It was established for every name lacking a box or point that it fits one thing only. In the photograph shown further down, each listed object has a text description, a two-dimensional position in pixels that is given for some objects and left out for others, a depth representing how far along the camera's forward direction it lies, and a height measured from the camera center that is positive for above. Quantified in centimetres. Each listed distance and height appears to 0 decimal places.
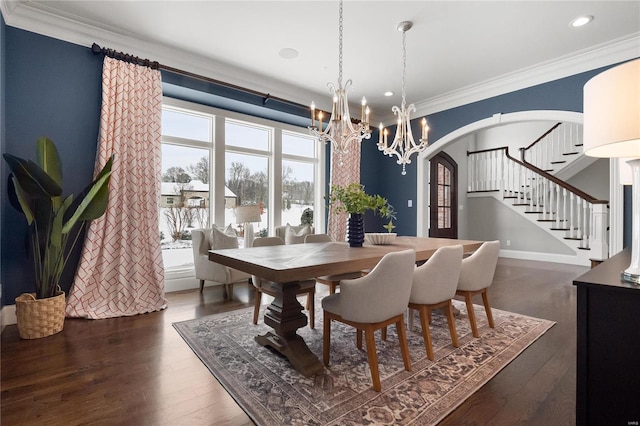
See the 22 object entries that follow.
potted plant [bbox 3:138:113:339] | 263 -5
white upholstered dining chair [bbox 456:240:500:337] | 264 -53
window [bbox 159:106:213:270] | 438 +46
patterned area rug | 167 -108
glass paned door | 738 +38
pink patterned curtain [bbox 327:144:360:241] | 558 +67
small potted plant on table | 289 +6
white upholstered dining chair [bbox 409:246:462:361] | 223 -52
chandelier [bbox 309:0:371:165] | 271 +77
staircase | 573 +53
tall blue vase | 291 -17
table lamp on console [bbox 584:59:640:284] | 102 +34
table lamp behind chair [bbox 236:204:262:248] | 453 -8
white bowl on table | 309 -27
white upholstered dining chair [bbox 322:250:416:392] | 187 -54
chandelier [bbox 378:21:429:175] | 313 +82
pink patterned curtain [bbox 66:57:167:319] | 326 -2
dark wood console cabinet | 105 -50
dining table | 188 -36
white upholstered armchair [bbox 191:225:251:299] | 400 -63
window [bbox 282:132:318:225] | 552 +67
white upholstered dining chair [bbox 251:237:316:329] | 275 -71
